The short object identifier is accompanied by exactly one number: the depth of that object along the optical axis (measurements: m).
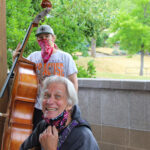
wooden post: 3.92
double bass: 3.17
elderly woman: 1.66
